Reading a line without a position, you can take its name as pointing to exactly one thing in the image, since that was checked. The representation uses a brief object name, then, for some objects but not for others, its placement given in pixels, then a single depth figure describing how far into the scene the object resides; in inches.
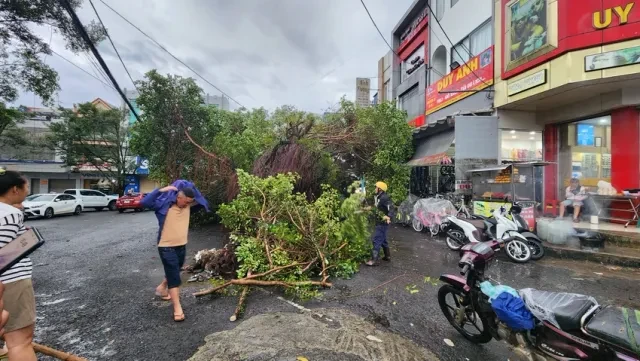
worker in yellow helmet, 235.8
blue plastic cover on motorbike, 96.2
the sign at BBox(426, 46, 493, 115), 435.5
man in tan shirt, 141.7
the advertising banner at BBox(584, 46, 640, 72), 274.1
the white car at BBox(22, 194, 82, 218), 596.1
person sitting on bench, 342.6
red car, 796.0
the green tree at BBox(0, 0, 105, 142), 334.6
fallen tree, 188.4
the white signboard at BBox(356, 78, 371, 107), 1021.8
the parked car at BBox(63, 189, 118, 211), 769.0
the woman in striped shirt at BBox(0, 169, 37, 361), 83.4
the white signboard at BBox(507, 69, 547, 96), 329.7
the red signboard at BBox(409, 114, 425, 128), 634.0
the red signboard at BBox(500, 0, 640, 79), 281.1
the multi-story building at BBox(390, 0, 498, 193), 414.0
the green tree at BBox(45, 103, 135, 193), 834.2
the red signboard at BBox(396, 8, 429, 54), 667.4
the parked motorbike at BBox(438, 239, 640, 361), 76.8
